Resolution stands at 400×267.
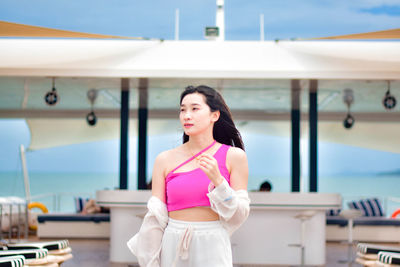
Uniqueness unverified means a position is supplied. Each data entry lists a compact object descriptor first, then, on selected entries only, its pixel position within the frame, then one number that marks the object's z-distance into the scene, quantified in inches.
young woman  87.6
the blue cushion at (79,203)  471.5
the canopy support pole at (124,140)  393.1
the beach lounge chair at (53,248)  220.1
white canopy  323.9
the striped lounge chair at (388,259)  211.2
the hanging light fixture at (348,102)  436.8
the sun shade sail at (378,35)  262.2
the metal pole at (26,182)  502.2
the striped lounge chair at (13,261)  176.1
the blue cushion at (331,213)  437.5
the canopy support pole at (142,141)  432.8
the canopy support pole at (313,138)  389.7
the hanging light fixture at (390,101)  381.4
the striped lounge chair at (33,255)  203.0
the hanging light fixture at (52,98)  380.1
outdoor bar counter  306.3
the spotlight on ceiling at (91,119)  470.0
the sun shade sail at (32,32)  253.0
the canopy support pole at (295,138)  415.5
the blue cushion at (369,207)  454.9
